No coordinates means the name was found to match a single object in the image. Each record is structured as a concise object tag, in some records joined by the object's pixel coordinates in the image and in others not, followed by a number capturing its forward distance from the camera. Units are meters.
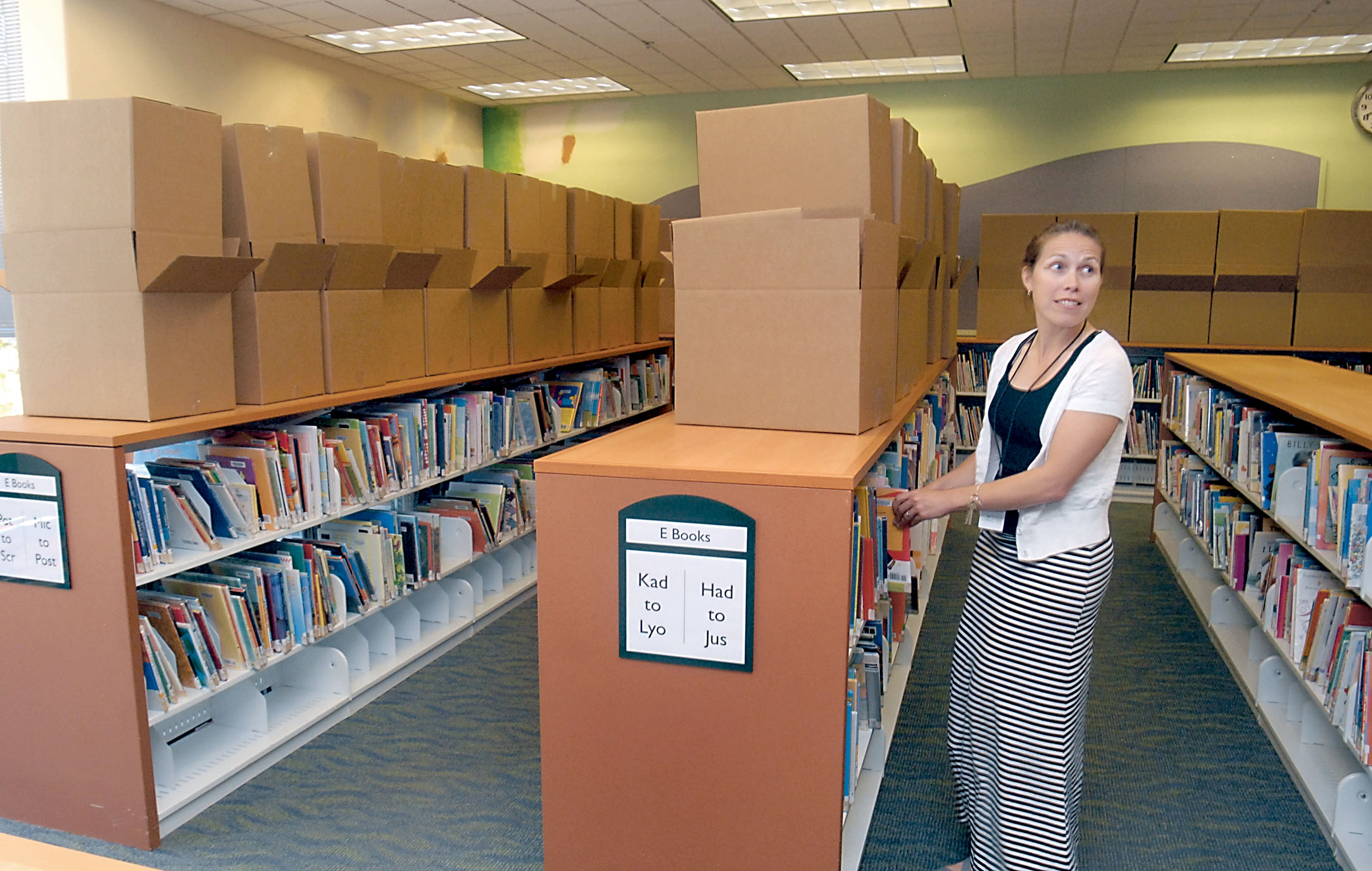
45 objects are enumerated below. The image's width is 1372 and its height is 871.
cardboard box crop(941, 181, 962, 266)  4.35
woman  1.88
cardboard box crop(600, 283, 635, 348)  4.96
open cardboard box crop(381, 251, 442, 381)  3.24
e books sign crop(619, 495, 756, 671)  1.84
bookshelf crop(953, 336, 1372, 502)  6.41
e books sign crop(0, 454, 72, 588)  2.26
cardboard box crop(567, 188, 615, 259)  4.50
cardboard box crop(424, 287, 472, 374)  3.49
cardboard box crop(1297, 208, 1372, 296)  5.76
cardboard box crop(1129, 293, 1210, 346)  6.11
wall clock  6.83
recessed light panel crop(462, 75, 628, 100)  7.82
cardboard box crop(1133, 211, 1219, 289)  6.00
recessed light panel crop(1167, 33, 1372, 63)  6.32
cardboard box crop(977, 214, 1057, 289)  6.28
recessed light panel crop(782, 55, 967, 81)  7.05
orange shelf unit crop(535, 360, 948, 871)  1.81
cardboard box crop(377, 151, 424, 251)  3.22
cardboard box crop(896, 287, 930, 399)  2.72
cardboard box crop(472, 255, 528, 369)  3.76
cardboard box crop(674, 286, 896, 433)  2.16
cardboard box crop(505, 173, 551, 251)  3.95
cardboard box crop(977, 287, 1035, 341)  6.38
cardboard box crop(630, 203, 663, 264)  5.30
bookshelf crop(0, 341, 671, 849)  2.24
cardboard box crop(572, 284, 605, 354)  4.63
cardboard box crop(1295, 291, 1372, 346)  5.83
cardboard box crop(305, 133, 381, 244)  2.88
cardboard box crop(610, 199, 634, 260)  5.05
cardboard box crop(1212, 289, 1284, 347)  5.97
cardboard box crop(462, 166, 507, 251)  3.68
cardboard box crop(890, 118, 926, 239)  2.59
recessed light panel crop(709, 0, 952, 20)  5.63
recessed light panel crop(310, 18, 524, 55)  6.14
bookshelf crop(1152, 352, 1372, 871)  2.33
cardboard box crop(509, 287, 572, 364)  4.09
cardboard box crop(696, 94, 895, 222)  2.31
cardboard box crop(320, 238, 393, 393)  2.96
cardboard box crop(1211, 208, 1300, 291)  5.89
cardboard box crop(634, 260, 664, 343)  5.41
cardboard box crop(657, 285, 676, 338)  5.51
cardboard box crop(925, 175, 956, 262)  3.50
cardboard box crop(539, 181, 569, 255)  4.23
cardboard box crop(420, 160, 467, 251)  3.44
